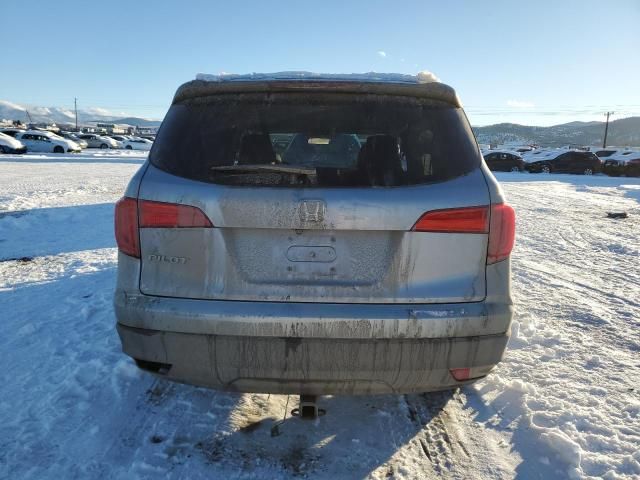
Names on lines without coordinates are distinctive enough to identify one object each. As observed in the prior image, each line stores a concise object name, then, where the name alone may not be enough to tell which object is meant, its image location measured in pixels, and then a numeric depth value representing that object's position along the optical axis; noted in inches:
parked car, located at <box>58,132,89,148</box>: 1761.3
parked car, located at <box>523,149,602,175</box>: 1255.5
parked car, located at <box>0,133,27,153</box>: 1140.5
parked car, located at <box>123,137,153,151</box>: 1932.8
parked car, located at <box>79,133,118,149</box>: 1894.7
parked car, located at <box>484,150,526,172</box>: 1298.0
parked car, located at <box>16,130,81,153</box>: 1330.0
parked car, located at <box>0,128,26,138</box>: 1452.9
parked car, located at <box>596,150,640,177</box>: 1245.7
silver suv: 80.9
